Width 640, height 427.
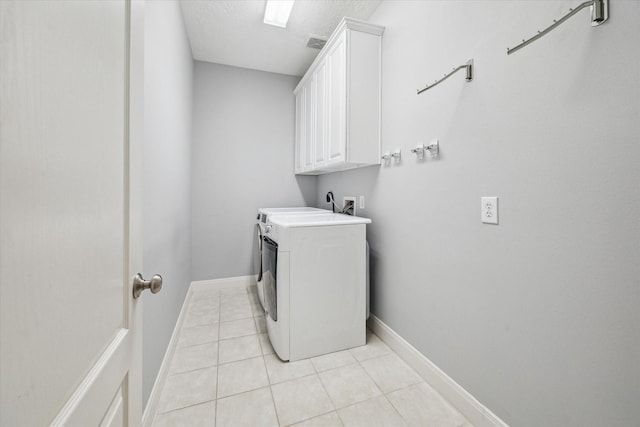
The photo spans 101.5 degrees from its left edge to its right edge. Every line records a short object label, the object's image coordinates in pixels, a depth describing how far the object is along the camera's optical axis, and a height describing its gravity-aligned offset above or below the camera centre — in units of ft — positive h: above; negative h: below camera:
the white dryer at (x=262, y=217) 8.01 -0.18
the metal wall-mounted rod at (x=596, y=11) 2.79 +2.18
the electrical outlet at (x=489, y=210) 4.00 +0.04
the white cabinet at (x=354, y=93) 6.70 +3.18
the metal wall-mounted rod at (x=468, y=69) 4.35 +2.43
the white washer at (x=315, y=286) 5.89 -1.75
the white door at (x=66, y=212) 0.95 +0.00
